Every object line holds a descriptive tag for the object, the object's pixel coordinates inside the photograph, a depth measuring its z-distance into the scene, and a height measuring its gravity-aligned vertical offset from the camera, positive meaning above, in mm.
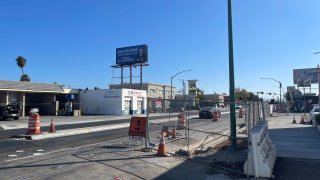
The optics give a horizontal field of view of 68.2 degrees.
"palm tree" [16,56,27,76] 55522 +10060
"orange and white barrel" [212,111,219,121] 9349 -573
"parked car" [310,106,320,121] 21440 -859
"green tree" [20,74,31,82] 55670 +6309
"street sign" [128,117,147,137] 8502 -861
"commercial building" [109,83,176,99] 56647 +3422
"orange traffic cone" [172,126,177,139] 10333 -1376
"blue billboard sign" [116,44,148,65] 41137 +8521
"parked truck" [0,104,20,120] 22405 -774
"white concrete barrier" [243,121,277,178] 5743 -1445
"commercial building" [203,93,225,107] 82485 +2042
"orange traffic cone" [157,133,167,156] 7437 -1474
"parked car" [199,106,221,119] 9098 -371
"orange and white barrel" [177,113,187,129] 9474 -790
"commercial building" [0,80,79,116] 28655 +1062
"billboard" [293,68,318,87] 60944 +6414
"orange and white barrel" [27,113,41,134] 11671 -1108
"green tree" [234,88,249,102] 84697 +3387
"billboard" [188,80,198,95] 58366 +4021
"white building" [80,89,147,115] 35199 +229
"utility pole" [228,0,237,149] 8347 +496
